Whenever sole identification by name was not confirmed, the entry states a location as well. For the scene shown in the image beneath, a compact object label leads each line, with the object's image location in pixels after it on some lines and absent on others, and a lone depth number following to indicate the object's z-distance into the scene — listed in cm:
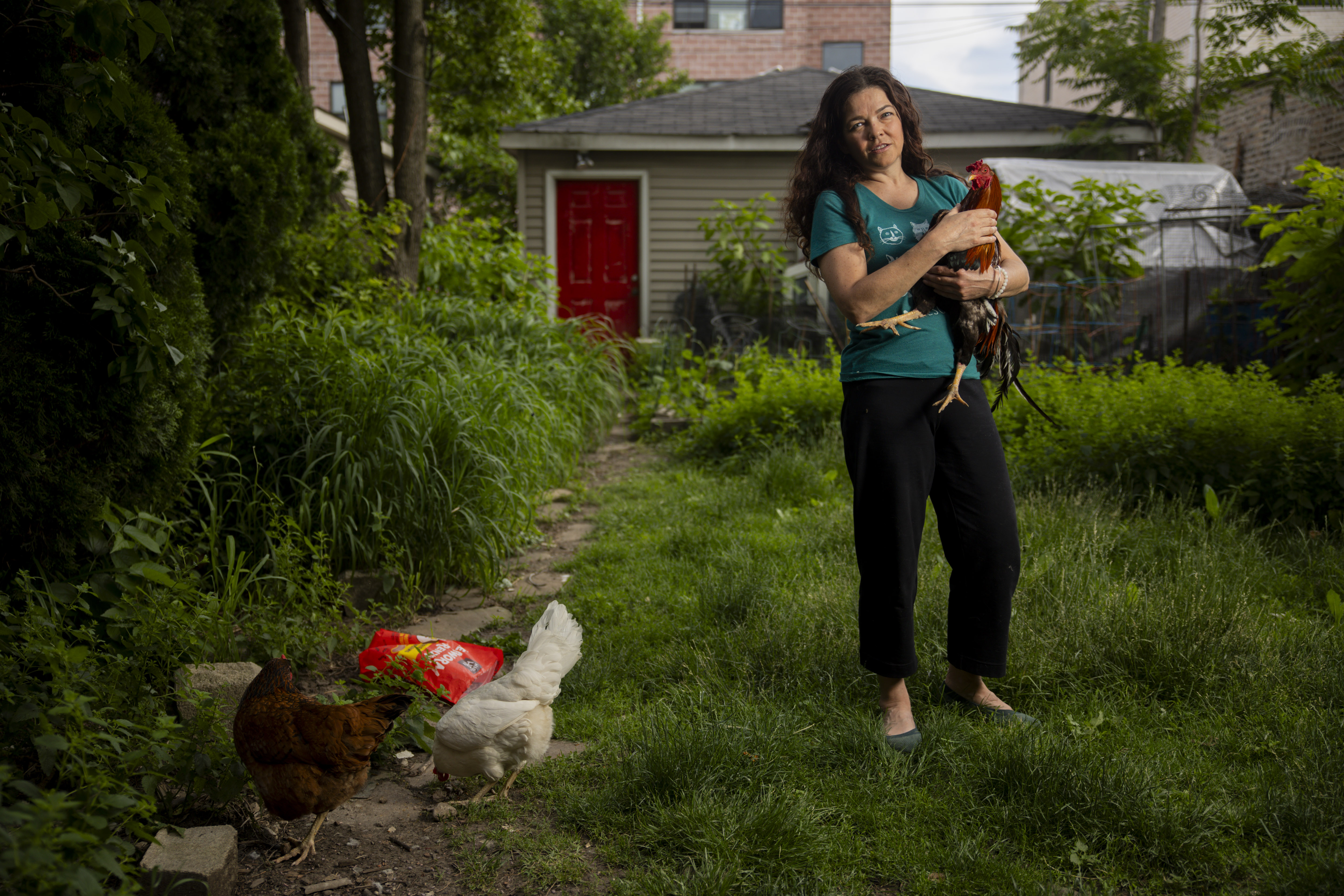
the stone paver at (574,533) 488
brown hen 213
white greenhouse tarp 835
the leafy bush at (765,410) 627
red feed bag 292
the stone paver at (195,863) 186
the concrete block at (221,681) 252
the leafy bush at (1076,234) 767
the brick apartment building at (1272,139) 959
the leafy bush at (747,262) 988
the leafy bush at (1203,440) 412
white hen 231
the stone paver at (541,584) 405
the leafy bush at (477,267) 806
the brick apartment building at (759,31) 2439
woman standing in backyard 231
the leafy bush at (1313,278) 488
